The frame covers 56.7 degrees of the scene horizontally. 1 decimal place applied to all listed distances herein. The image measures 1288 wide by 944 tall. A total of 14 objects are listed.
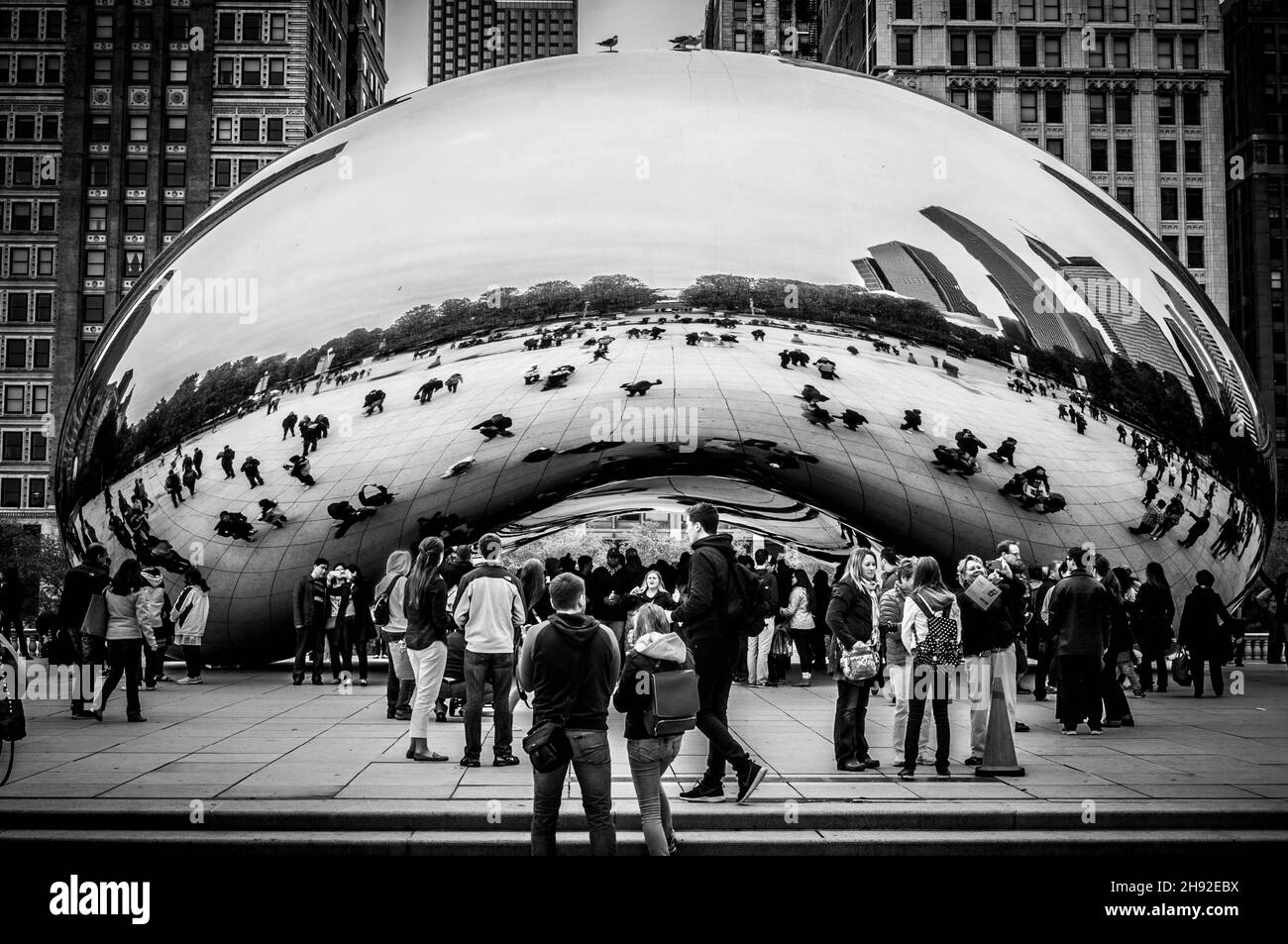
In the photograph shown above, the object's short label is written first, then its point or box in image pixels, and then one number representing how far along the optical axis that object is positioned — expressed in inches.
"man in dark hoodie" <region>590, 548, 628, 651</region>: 501.4
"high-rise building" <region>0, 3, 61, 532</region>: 2664.9
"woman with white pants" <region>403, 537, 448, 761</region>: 358.1
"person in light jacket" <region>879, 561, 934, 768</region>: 344.2
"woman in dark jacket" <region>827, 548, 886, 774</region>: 328.8
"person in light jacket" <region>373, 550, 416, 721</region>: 399.9
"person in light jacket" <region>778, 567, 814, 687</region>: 593.9
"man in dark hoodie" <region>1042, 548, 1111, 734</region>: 393.4
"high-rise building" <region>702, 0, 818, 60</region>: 5022.1
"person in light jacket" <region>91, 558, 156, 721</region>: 420.8
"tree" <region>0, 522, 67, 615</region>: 2000.5
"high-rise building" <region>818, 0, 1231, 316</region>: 2783.0
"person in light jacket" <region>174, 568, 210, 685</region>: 518.6
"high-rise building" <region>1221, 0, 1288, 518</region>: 3486.7
